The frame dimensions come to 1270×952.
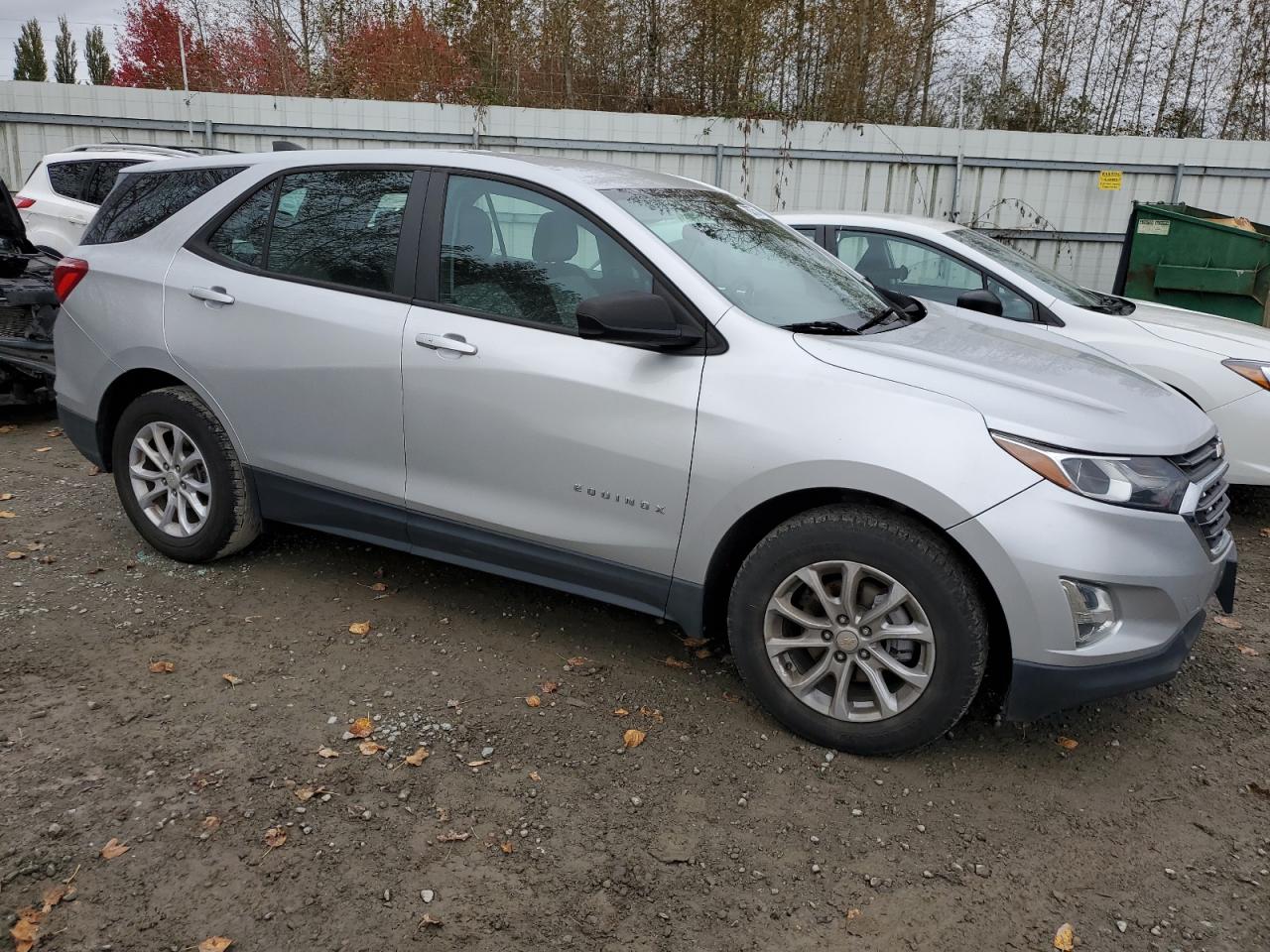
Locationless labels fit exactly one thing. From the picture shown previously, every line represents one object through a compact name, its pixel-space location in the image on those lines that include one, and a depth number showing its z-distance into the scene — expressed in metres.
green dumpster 8.47
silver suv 2.84
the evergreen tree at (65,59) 38.56
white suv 8.86
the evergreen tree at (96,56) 35.37
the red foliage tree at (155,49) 20.73
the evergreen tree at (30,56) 40.34
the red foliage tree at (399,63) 14.19
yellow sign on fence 11.63
